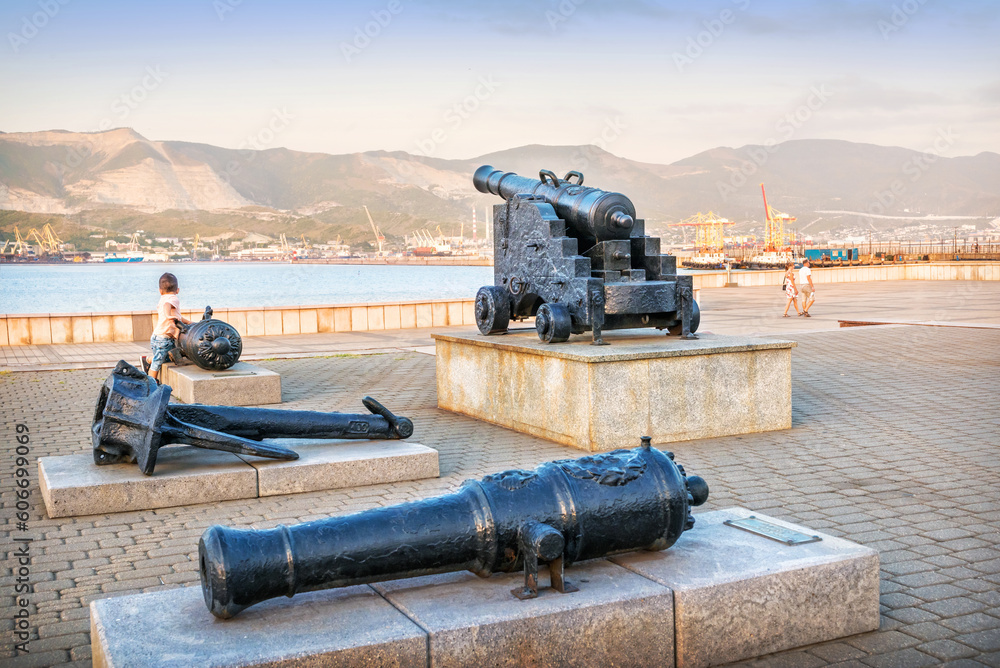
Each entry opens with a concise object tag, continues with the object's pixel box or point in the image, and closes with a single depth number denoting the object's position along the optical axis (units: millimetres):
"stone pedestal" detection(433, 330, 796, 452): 7152
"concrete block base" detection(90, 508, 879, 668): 2689
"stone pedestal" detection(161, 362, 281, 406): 9398
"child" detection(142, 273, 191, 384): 10008
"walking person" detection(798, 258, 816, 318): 21531
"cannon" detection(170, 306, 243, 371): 9758
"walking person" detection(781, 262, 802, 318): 21297
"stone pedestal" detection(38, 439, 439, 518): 5504
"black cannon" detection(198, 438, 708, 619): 2715
